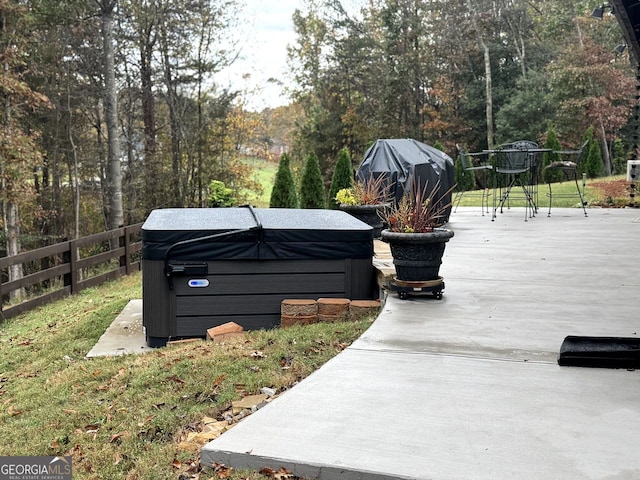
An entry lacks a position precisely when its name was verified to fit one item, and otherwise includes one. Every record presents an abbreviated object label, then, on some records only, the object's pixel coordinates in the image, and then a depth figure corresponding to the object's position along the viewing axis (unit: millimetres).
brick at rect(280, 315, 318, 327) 4668
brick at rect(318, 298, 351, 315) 4668
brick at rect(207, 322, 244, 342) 4414
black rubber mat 3059
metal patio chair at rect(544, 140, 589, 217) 8750
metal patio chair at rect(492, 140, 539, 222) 8711
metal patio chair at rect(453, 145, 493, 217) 9820
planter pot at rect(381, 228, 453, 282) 4305
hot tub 4723
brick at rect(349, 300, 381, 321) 4629
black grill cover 7836
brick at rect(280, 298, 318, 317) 4688
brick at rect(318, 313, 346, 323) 4645
